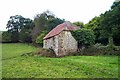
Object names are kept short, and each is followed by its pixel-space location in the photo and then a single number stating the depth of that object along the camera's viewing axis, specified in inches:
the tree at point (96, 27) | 633.0
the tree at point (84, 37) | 481.9
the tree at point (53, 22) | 798.4
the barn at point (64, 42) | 479.3
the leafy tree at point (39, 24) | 865.7
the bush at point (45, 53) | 465.8
